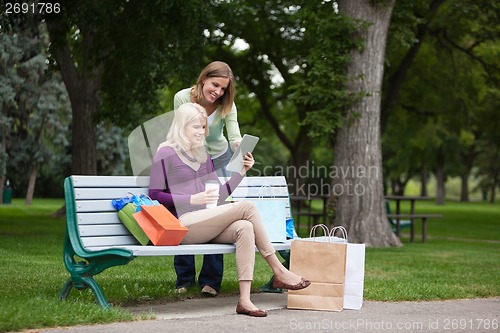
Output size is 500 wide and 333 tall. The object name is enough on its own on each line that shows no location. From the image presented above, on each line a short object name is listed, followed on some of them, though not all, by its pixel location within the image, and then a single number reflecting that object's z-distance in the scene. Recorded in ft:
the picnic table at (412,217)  92.72
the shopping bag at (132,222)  37.88
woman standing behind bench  40.12
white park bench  35.84
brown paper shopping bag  38.11
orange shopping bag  36.52
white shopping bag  38.56
